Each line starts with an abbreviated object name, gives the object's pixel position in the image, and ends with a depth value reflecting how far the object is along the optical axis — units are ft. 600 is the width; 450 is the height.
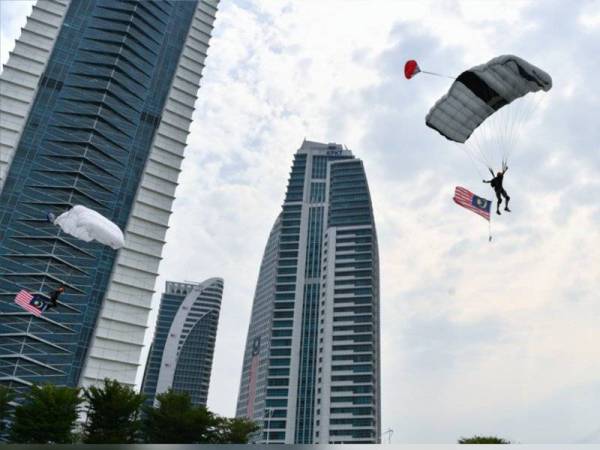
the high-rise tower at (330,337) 529.04
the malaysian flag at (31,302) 126.00
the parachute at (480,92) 94.58
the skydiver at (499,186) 96.43
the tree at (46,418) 126.62
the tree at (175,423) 140.56
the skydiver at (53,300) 109.50
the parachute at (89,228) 123.13
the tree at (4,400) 138.92
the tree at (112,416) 130.93
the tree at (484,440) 150.10
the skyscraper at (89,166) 276.82
